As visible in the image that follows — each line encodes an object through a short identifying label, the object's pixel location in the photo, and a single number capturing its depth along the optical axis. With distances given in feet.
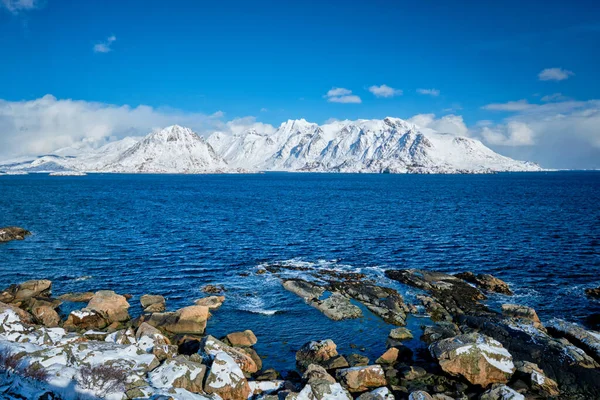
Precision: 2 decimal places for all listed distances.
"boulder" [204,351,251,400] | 55.06
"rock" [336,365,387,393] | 60.39
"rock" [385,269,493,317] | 95.55
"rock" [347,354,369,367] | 68.33
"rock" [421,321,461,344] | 77.87
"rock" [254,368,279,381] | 63.00
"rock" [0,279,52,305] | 94.38
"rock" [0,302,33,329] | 74.38
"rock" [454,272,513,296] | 109.64
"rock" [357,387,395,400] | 54.90
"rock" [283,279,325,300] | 103.38
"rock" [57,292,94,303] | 97.35
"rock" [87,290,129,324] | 85.30
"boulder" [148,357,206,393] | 54.80
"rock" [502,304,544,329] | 81.66
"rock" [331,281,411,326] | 90.38
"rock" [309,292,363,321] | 91.30
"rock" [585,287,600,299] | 104.70
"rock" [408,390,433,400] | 54.34
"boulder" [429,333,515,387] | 61.77
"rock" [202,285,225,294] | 107.76
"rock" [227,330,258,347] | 76.13
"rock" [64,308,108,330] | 81.35
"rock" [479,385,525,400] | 54.85
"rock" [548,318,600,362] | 70.59
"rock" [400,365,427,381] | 64.18
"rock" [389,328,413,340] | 80.07
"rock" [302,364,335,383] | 60.03
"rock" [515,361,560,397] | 59.11
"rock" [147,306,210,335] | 81.00
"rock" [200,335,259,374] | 64.02
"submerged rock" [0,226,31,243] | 165.08
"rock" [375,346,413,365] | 70.03
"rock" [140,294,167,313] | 92.58
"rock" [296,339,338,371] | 68.69
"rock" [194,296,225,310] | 95.50
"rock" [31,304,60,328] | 81.66
